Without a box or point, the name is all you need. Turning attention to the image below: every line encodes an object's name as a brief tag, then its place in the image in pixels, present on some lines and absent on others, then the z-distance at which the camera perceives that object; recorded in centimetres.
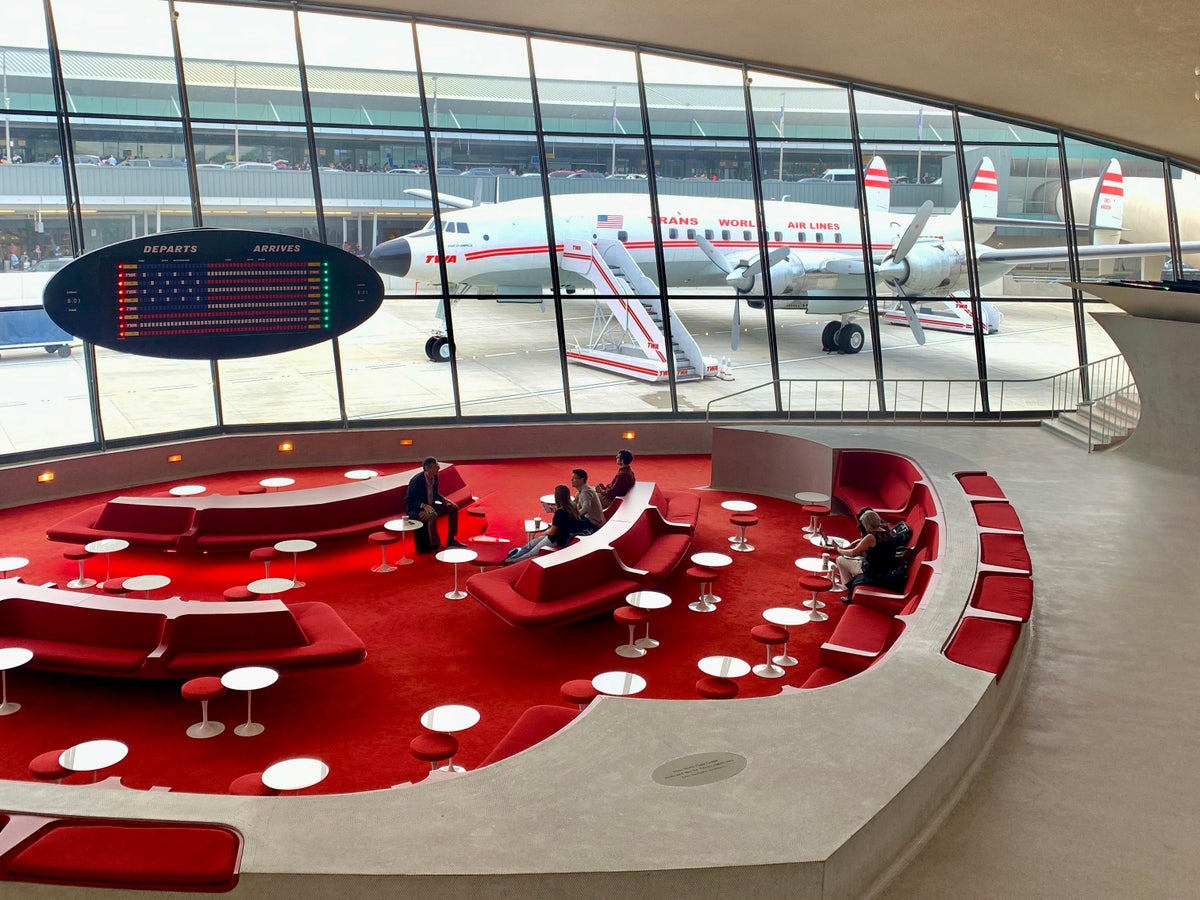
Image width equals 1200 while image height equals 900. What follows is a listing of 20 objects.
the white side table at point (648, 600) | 790
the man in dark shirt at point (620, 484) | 1093
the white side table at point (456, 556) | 904
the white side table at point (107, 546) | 920
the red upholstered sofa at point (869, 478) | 1145
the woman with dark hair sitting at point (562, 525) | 963
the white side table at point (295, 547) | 933
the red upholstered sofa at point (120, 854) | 375
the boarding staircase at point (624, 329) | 1647
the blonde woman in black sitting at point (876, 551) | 844
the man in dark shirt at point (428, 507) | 1040
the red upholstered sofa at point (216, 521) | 1005
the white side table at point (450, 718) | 585
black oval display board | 1081
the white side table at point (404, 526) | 1012
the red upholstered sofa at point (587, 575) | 830
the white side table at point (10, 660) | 666
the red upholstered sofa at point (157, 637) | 713
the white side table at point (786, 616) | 755
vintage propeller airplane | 1583
